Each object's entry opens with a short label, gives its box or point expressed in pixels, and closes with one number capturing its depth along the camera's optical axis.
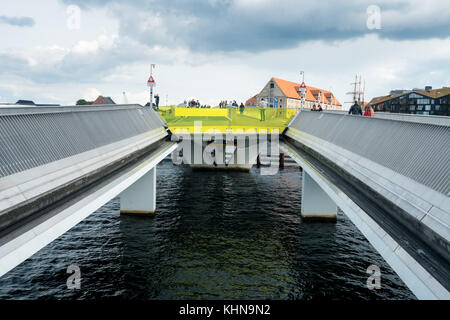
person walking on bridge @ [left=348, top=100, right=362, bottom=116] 21.03
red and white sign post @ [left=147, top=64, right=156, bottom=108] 30.49
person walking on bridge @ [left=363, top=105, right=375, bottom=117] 19.89
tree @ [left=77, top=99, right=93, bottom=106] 123.12
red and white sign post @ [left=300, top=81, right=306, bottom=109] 34.74
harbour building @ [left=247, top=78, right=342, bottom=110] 108.48
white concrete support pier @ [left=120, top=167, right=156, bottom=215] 25.67
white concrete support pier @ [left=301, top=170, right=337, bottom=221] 25.14
